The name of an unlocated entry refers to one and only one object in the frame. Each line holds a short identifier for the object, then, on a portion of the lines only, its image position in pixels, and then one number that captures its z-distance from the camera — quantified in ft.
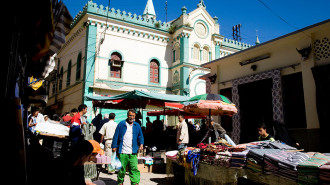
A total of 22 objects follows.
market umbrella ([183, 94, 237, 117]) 23.02
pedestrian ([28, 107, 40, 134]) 27.82
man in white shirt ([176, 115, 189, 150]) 25.03
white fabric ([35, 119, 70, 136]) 17.85
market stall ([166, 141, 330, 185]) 11.08
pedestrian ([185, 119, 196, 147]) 33.47
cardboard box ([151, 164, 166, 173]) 25.58
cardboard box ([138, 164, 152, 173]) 25.00
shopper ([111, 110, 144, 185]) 17.71
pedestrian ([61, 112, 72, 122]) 32.53
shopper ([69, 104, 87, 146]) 20.29
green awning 33.12
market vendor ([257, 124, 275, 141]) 18.88
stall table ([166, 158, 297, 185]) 12.53
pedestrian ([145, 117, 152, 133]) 37.81
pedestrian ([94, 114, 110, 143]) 27.68
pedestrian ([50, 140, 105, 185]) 8.31
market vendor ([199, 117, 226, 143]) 25.72
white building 55.48
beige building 25.49
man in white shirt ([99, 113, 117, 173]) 25.62
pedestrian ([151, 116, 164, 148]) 36.15
